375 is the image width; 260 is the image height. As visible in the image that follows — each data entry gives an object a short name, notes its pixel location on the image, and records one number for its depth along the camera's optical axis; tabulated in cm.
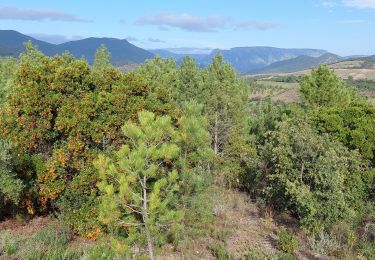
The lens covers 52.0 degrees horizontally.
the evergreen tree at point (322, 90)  3262
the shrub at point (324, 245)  1523
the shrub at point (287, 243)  1516
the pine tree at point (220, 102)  2508
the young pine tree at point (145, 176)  1048
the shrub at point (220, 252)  1428
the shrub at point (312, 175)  1648
